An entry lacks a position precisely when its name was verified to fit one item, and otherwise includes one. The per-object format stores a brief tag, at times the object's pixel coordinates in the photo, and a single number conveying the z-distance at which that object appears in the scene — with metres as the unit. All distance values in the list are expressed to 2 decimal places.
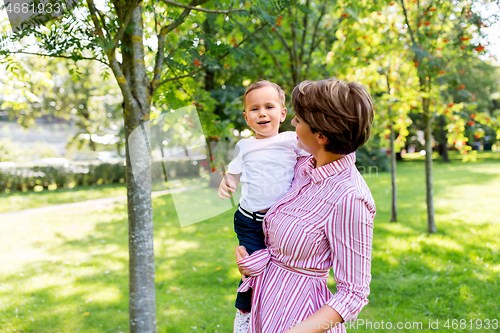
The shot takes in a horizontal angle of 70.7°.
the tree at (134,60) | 2.33
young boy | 1.70
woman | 1.28
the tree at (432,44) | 4.64
